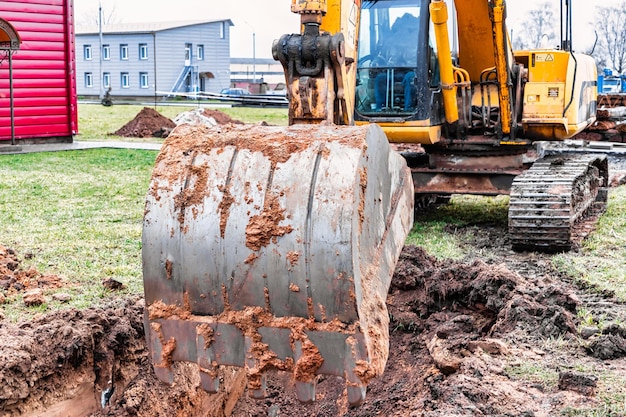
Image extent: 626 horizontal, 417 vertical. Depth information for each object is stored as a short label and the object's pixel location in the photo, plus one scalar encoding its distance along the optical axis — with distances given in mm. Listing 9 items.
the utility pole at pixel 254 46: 72662
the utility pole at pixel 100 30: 55947
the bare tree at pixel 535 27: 54969
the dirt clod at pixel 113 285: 6254
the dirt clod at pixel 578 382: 4254
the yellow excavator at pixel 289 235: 3529
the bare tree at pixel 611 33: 52953
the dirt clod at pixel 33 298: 5871
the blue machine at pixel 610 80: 28362
